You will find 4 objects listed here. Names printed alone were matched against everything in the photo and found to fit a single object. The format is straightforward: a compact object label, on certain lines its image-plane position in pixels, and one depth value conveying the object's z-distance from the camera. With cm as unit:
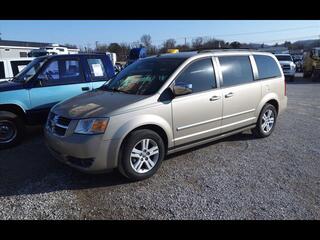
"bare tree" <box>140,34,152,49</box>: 6971
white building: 2861
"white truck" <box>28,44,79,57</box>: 1611
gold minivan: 366
